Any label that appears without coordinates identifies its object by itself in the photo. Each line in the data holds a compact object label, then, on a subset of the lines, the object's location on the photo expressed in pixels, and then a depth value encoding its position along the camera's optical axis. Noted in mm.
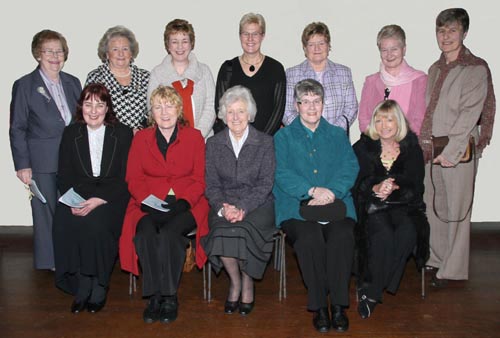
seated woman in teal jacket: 3520
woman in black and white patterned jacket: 4316
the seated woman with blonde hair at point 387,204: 3725
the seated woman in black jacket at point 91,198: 3754
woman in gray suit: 4328
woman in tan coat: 4066
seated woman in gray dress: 3639
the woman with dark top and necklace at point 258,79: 4348
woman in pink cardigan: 4254
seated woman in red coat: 3629
